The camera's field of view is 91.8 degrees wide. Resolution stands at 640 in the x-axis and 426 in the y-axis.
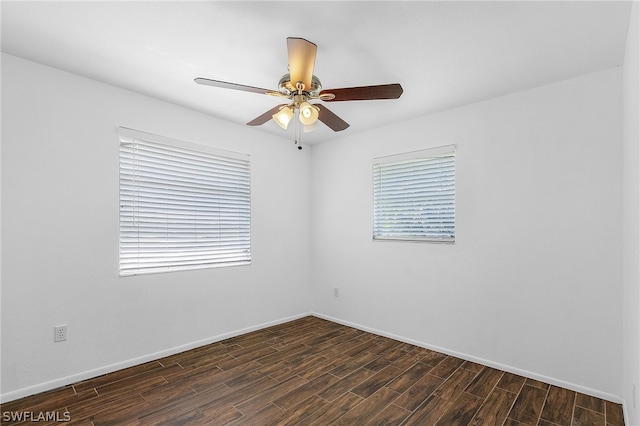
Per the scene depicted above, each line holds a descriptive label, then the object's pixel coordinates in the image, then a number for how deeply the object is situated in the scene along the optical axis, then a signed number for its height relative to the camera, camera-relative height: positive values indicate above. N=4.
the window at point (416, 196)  3.32 +0.19
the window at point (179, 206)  2.96 +0.09
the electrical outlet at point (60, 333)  2.49 -0.96
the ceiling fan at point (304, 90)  1.81 +0.81
